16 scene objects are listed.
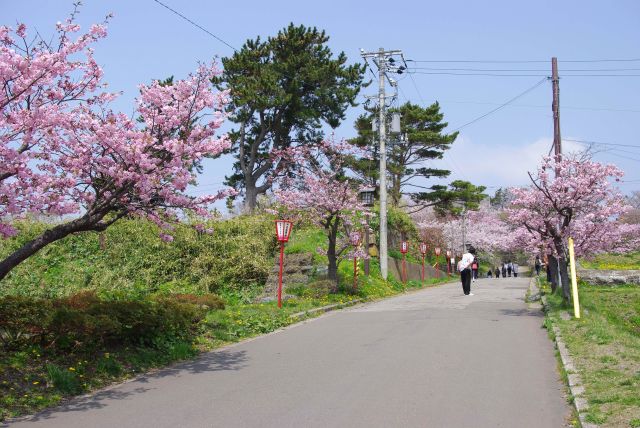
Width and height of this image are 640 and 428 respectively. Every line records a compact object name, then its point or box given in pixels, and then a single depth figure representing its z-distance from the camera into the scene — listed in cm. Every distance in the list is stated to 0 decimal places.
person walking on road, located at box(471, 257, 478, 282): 4117
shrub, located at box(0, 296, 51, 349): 757
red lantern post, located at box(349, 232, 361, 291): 2042
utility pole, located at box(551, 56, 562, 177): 1936
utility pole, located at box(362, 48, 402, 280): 2669
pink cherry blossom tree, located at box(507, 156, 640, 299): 1377
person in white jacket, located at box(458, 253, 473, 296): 2189
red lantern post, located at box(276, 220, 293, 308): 1609
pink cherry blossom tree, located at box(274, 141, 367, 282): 1939
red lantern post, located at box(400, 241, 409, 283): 3111
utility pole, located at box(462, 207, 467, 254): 5254
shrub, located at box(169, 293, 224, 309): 1162
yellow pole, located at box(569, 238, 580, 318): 1248
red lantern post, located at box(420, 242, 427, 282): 3576
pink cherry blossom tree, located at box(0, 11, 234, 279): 666
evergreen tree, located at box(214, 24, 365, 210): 2986
